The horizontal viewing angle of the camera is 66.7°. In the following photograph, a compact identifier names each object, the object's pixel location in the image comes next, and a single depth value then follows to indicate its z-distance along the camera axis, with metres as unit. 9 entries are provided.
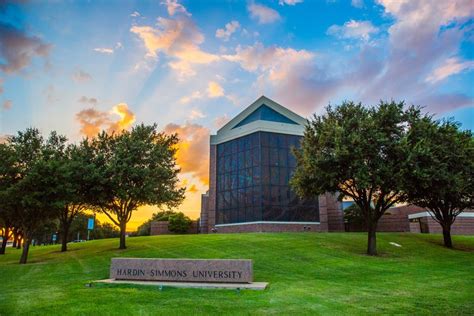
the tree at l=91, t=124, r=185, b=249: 28.97
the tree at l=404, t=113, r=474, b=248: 23.83
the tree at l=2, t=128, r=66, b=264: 25.70
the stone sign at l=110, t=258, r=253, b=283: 14.13
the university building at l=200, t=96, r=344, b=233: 44.09
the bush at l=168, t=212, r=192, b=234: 56.06
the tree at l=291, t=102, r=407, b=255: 23.94
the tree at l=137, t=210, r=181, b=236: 67.02
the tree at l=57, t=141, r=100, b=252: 26.91
